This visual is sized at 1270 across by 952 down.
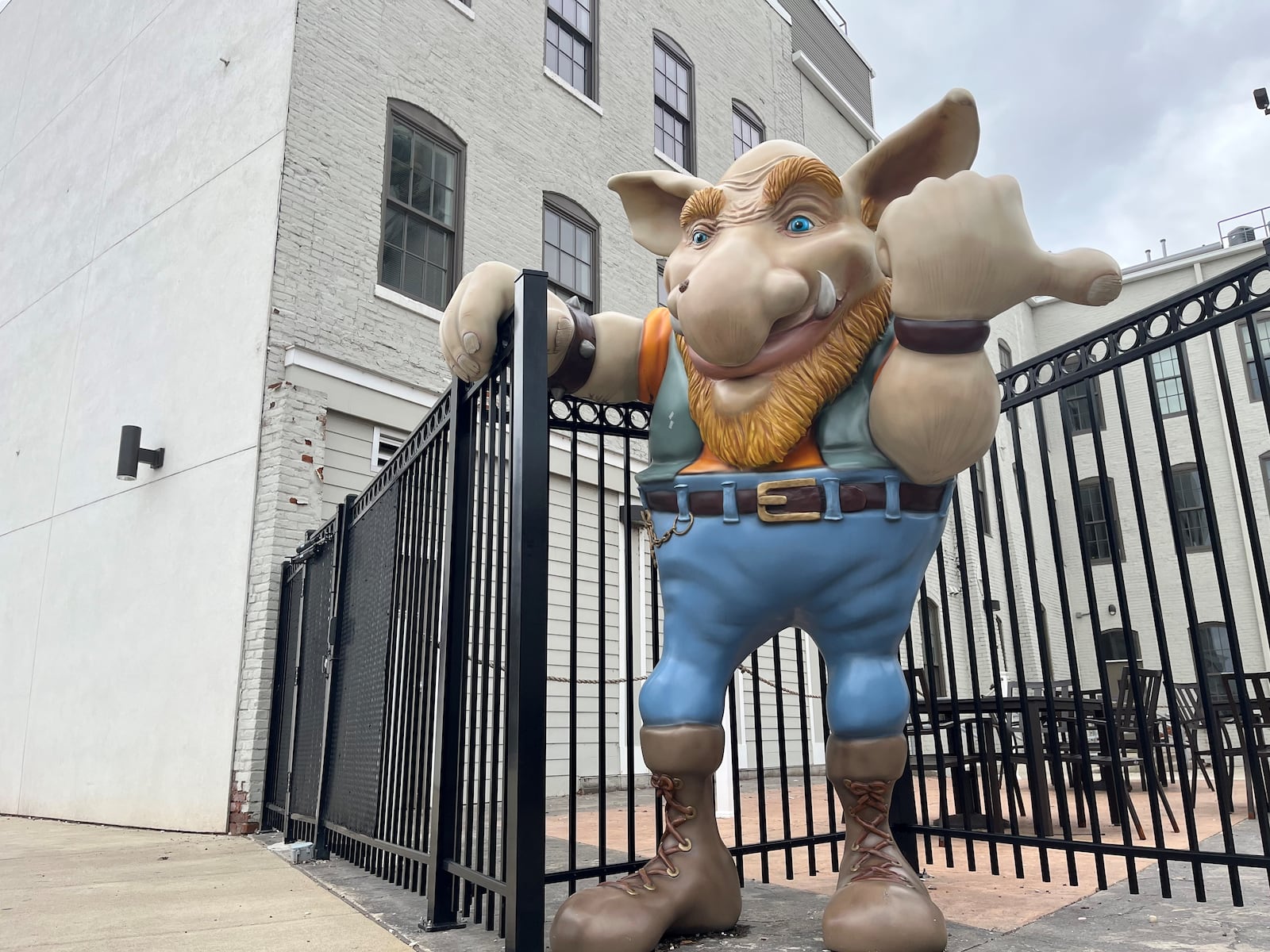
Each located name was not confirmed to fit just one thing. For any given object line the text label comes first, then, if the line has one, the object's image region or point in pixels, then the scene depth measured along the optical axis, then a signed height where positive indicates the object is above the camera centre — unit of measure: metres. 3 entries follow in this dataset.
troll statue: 2.09 +0.68
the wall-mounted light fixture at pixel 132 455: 7.25 +2.08
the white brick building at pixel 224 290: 6.64 +3.72
